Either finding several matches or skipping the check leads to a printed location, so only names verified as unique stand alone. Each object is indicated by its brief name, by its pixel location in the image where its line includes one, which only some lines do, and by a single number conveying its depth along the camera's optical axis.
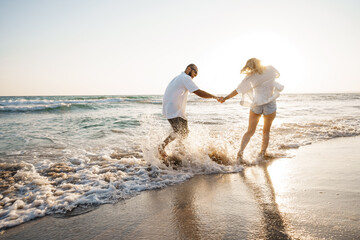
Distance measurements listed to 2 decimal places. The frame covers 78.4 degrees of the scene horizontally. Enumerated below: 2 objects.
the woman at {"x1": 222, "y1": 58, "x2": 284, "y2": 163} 4.26
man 4.09
